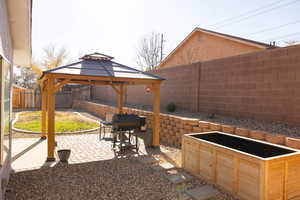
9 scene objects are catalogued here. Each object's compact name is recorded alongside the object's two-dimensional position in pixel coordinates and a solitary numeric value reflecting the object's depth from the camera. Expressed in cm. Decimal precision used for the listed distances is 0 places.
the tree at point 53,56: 2446
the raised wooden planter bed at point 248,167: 281
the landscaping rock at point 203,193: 318
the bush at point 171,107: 770
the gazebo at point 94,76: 468
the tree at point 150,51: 2585
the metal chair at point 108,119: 786
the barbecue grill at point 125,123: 562
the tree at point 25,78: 2859
